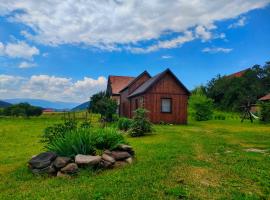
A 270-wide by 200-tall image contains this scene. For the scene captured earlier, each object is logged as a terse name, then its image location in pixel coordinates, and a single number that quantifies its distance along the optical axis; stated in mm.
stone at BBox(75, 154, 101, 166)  4629
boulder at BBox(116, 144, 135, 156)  5449
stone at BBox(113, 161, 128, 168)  4975
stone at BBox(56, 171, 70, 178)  4457
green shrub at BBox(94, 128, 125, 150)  5396
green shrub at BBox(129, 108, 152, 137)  10207
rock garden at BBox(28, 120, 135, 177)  4661
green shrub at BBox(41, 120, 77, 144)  5972
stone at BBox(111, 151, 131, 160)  5152
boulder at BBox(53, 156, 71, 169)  4625
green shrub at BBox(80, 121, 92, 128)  6242
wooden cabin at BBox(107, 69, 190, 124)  15895
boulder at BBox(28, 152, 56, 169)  4754
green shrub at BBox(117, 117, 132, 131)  11713
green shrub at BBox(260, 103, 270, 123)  17340
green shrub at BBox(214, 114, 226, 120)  22955
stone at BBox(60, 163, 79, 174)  4517
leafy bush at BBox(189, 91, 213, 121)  21194
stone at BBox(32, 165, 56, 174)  4674
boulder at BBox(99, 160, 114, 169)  4798
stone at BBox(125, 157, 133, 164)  5198
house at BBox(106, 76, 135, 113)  24784
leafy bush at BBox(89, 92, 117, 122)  18624
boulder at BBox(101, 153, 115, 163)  4851
